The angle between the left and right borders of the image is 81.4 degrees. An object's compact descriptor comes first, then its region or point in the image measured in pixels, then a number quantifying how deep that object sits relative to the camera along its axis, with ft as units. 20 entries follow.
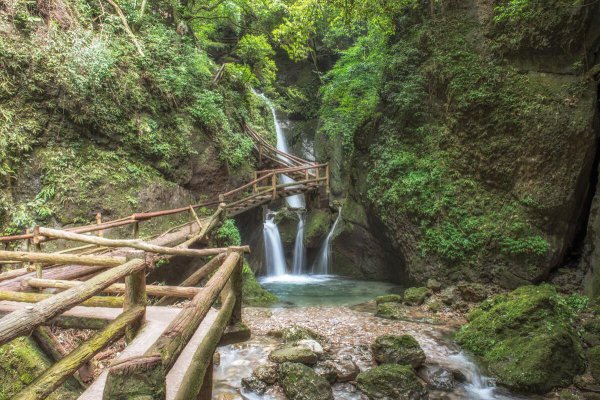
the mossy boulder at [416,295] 31.99
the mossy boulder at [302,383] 15.99
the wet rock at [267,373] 17.56
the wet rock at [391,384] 16.51
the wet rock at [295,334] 21.87
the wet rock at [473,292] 30.58
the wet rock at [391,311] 28.84
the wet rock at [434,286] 34.04
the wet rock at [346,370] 18.20
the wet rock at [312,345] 19.92
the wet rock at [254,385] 17.10
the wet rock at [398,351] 19.08
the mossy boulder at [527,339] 18.12
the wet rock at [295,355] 18.70
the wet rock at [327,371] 17.88
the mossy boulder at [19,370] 11.59
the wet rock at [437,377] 18.08
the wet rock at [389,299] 33.53
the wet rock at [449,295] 30.89
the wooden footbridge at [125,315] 5.62
